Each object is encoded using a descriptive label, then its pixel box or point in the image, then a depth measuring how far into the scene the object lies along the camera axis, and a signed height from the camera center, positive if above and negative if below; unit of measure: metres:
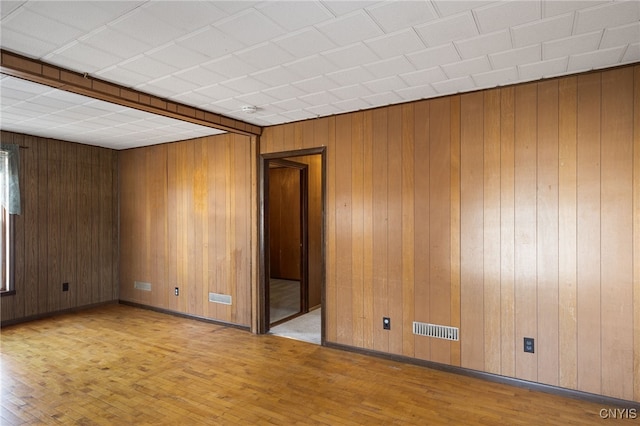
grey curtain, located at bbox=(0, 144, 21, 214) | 4.68 +0.45
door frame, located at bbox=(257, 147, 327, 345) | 4.43 -0.39
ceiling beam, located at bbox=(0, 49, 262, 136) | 2.43 +0.98
